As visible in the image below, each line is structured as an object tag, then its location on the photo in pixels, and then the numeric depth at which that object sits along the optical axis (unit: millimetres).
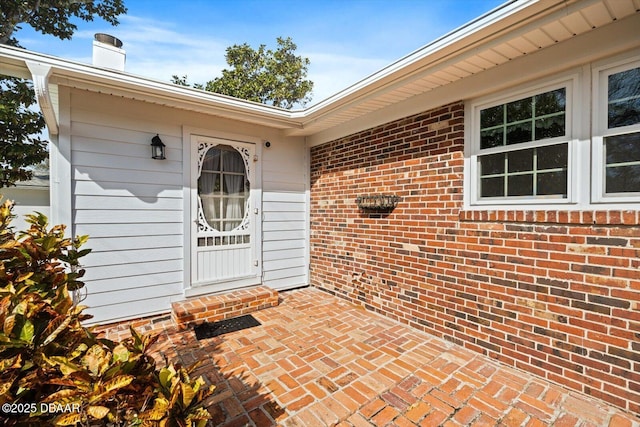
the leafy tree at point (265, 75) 12029
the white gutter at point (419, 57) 2064
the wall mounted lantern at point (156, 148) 3670
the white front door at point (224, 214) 4055
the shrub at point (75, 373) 868
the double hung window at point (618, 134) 2062
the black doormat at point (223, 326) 3309
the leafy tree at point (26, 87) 5781
